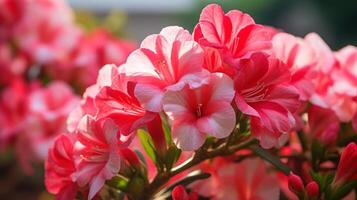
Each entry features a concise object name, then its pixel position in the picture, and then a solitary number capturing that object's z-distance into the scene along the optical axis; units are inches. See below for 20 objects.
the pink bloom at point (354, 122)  33.6
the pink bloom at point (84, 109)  32.8
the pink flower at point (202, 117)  30.2
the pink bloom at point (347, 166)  31.8
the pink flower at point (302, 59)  33.4
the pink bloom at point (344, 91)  34.6
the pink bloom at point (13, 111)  49.6
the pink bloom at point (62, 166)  32.7
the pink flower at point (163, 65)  30.2
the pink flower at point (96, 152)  31.1
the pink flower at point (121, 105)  30.7
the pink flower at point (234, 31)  30.9
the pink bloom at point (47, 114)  48.2
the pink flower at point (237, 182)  34.0
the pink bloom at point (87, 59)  52.7
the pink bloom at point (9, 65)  53.3
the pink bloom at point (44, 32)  52.9
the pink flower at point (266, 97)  30.6
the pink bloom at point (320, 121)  34.9
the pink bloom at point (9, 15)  53.4
